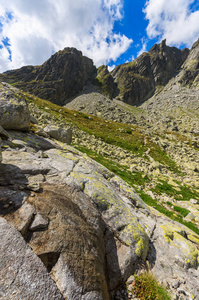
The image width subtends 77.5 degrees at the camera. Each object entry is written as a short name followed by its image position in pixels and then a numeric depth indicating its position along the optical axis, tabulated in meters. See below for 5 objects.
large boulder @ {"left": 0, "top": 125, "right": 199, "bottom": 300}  3.93
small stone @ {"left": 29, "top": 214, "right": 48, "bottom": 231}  4.16
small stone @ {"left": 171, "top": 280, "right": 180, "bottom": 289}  5.80
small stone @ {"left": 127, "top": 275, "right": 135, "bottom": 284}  5.30
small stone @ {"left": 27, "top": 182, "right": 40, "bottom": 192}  5.44
